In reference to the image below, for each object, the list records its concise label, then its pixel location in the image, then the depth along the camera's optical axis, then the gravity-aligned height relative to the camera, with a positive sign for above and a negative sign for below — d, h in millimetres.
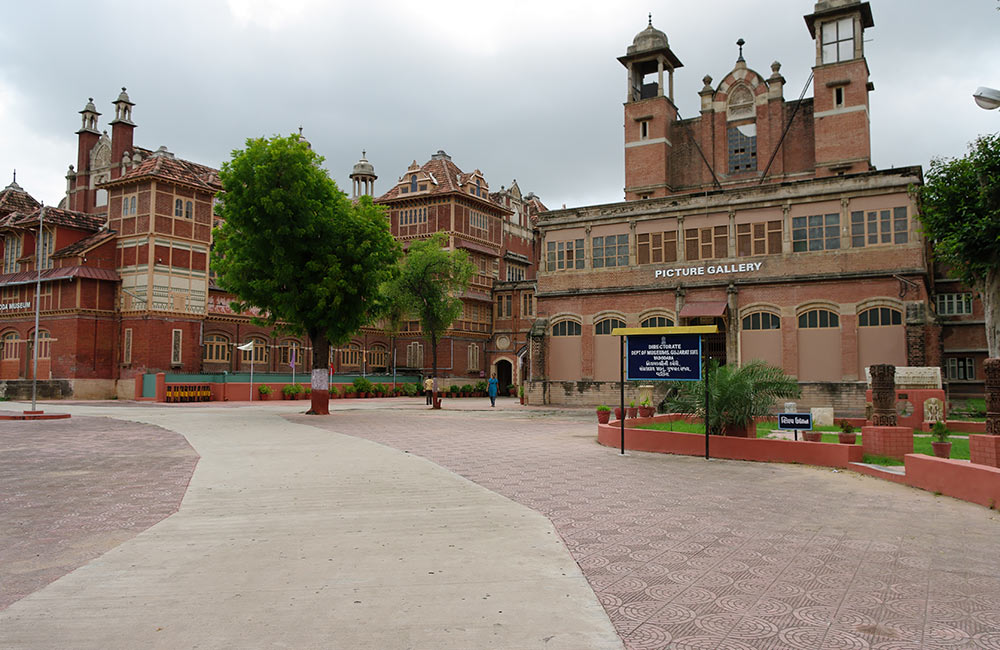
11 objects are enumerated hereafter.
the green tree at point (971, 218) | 22078 +5016
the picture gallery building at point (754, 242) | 31375 +6286
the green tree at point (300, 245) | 24312 +4538
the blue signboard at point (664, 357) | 13922 +344
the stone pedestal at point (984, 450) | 9594 -1010
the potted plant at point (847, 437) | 13383 -1156
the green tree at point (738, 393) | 14703 -389
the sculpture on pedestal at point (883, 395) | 15211 -439
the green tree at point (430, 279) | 39625 +5245
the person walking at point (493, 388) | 38381 -719
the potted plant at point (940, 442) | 11156 -1052
